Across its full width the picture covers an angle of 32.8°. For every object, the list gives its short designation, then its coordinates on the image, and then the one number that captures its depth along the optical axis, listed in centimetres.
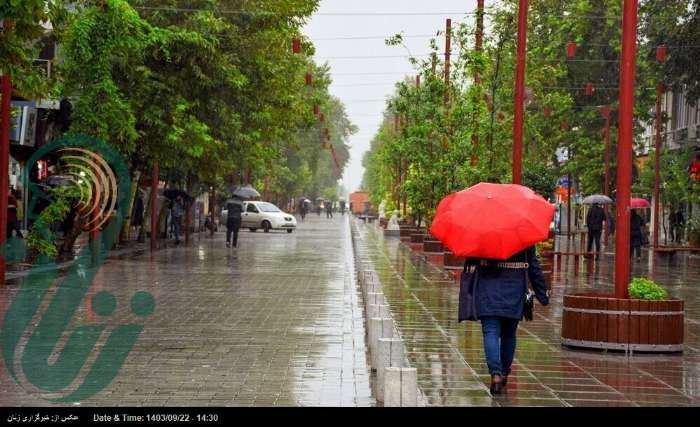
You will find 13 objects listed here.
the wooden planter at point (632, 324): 1252
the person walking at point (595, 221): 3862
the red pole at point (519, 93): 1922
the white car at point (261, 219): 6041
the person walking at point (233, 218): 3831
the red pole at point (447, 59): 2893
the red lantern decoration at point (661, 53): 3438
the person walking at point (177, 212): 4044
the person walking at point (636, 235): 3538
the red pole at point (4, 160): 2017
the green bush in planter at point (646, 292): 1280
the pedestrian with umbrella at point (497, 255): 975
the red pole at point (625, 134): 1291
